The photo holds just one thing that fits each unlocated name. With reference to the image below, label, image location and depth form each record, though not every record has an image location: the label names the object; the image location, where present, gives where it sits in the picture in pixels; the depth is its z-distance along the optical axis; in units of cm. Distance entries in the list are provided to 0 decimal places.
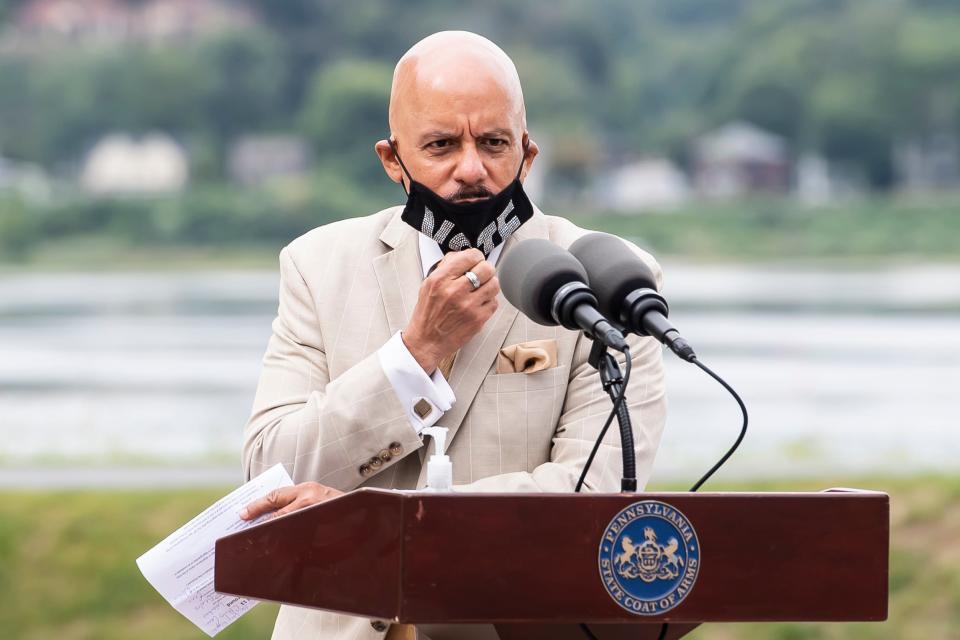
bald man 665
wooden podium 627
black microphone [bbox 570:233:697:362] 639
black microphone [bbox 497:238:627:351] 638
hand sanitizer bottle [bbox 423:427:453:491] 642
